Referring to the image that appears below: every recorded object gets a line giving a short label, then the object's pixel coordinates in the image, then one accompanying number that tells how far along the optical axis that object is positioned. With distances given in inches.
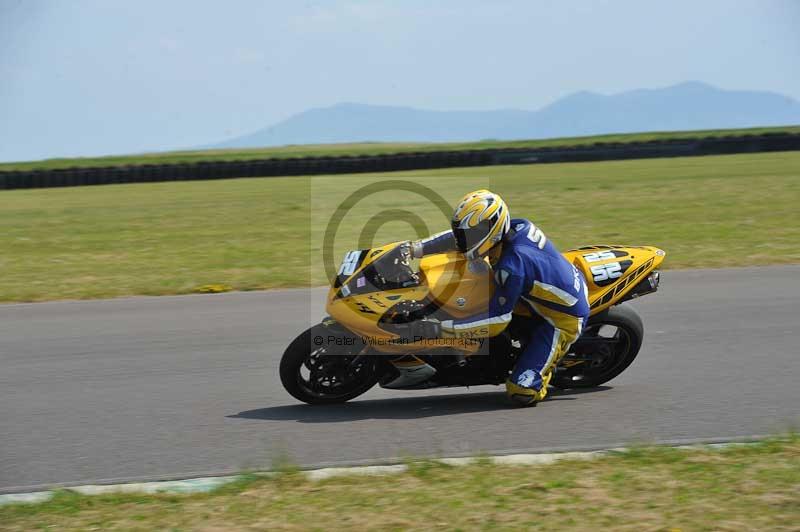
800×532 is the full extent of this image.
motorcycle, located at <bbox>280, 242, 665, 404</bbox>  470.3
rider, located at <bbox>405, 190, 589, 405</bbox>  463.2
